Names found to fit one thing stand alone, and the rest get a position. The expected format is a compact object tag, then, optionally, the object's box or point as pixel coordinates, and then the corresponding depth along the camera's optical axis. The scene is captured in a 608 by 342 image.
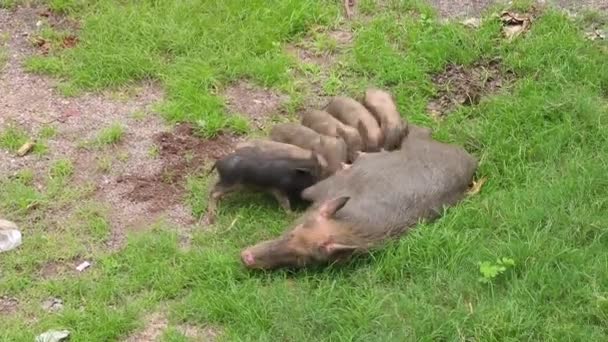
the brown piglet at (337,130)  6.46
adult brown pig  5.74
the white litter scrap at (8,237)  6.02
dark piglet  6.18
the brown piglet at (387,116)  6.54
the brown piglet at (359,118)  6.50
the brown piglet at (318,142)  6.30
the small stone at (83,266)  5.89
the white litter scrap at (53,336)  5.35
